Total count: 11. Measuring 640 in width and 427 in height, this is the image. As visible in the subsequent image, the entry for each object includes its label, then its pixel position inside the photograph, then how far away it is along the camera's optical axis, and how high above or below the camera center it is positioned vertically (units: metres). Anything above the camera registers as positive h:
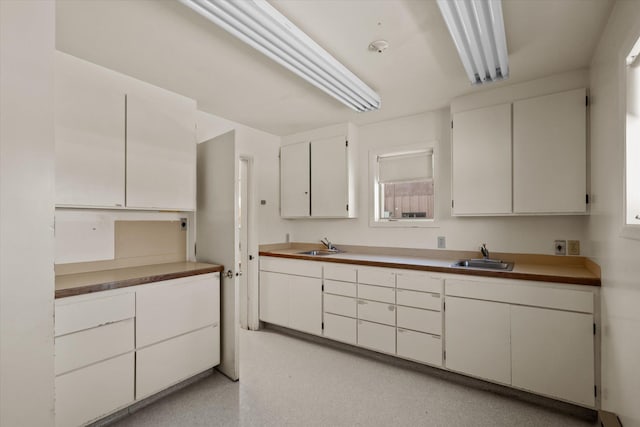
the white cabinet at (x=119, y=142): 2.07 +0.58
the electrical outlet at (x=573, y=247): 2.47 -0.26
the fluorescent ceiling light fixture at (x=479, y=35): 1.53 +1.07
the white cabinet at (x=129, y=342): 1.78 -0.90
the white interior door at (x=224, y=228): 2.55 -0.12
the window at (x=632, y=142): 1.44 +0.36
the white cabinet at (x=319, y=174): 3.57 +0.53
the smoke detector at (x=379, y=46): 1.96 +1.15
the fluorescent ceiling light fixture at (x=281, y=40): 1.52 +1.06
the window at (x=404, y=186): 3.29 +0.35
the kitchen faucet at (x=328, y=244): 3.86 -0.38
